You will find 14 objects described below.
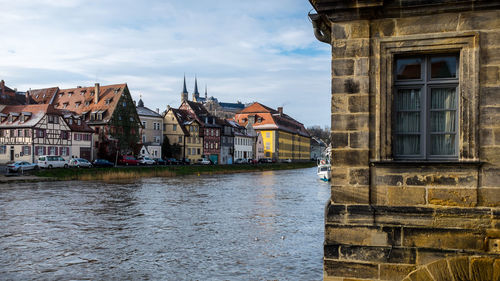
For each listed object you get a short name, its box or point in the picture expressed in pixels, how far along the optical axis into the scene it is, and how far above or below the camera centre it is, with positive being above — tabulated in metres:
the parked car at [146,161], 65.81 -1.14
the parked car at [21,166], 46.88 -1.38
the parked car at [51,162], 52.72 -1.06
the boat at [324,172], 47.00 -1.78
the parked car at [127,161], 64.31 -1.11
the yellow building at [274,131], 107.56 +4.64
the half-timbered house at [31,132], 58.97 +2.23
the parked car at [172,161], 71.55 -1.26
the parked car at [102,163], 58.91 -1.26
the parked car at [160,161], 69.59 -1.21
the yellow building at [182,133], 82.88 +3.17
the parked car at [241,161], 85.04 -1.42
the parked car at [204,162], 77.50 -1.45
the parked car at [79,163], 55.69 -1.21
